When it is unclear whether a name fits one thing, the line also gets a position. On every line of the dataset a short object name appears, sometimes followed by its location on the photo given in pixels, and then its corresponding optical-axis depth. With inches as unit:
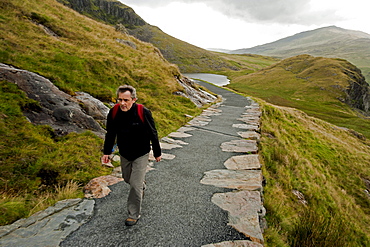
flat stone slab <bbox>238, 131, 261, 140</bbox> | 434.7
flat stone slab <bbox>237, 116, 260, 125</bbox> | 574.7
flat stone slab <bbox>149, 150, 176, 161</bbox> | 320.2
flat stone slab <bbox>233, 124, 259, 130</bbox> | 513.0
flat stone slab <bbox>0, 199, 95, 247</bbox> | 144.0
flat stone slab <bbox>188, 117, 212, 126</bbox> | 539.1
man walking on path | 171.8
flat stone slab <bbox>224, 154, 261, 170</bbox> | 293.8
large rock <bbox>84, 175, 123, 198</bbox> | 212.4
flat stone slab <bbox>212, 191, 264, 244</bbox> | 165.8
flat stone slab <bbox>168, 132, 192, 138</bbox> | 434.0
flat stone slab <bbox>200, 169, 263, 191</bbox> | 240.2
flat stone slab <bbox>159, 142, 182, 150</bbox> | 364.7
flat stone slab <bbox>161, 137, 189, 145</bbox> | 395.7
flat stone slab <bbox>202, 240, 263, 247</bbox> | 150.3
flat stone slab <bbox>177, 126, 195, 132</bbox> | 478.9
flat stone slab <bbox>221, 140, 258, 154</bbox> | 358.0
